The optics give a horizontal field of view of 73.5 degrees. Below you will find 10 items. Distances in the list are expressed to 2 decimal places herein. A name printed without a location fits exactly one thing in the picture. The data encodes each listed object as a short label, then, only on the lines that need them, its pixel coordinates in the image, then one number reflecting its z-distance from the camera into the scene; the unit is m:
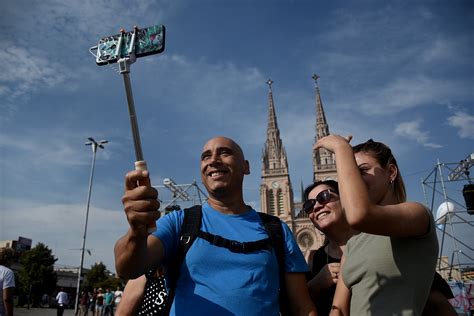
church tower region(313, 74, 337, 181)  59.53
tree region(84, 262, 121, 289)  43.31
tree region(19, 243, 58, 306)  30.47
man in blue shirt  1.42
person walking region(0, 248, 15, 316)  4.61
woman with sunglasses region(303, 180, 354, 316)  2.23
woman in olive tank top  1.35
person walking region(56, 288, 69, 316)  13.64
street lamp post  23.31
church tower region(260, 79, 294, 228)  58.25
